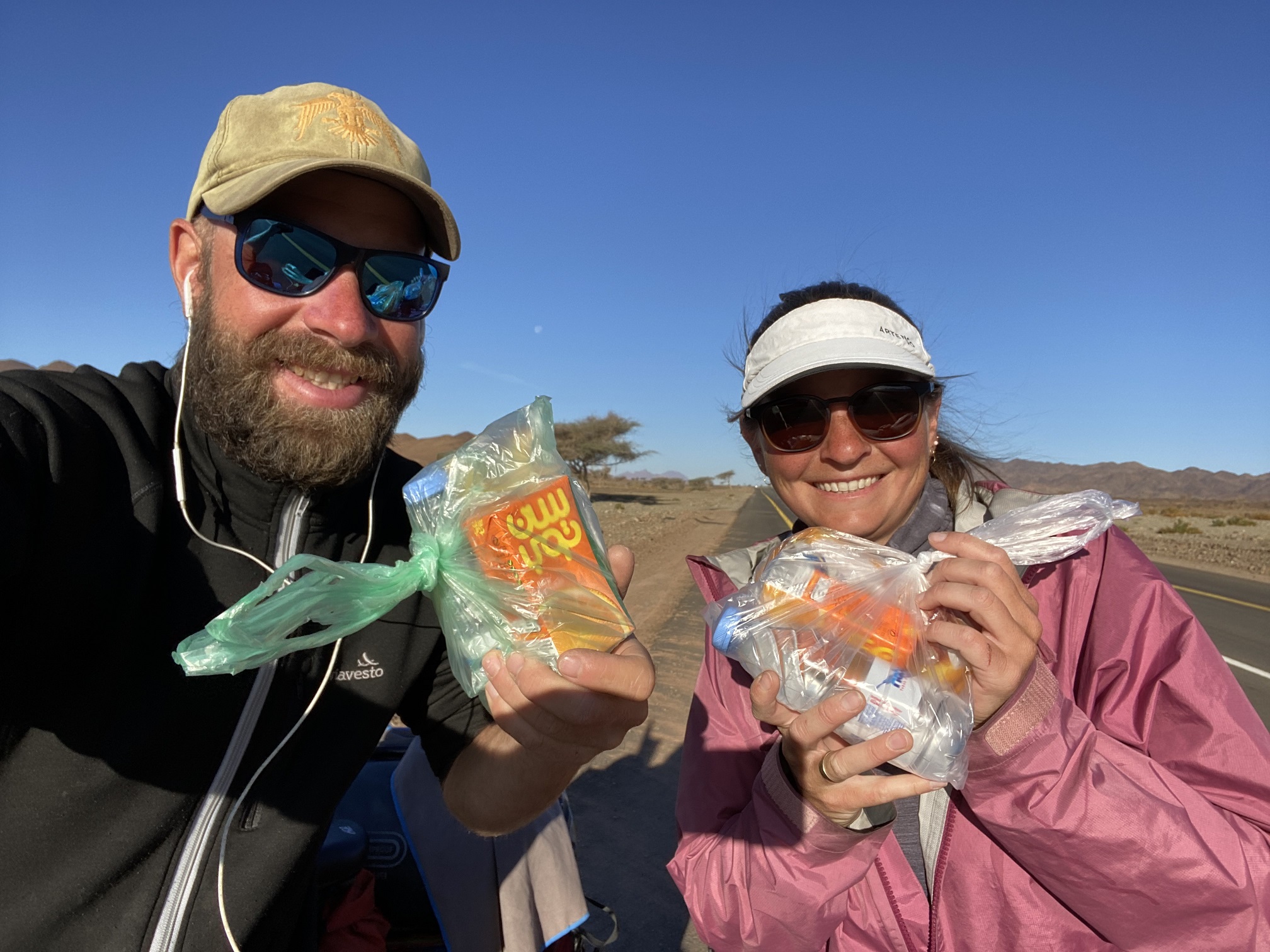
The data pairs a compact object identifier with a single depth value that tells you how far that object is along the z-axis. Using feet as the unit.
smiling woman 1.54
